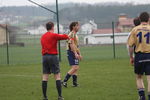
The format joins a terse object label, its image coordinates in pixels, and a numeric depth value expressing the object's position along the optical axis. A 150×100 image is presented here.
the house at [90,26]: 41.48
